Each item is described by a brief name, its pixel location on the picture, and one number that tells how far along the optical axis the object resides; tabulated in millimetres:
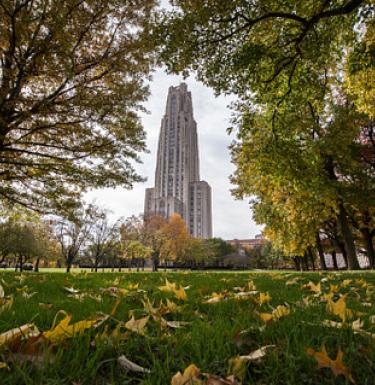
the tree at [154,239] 43106
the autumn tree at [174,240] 47591
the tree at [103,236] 36688
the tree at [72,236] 34469
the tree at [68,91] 7051
